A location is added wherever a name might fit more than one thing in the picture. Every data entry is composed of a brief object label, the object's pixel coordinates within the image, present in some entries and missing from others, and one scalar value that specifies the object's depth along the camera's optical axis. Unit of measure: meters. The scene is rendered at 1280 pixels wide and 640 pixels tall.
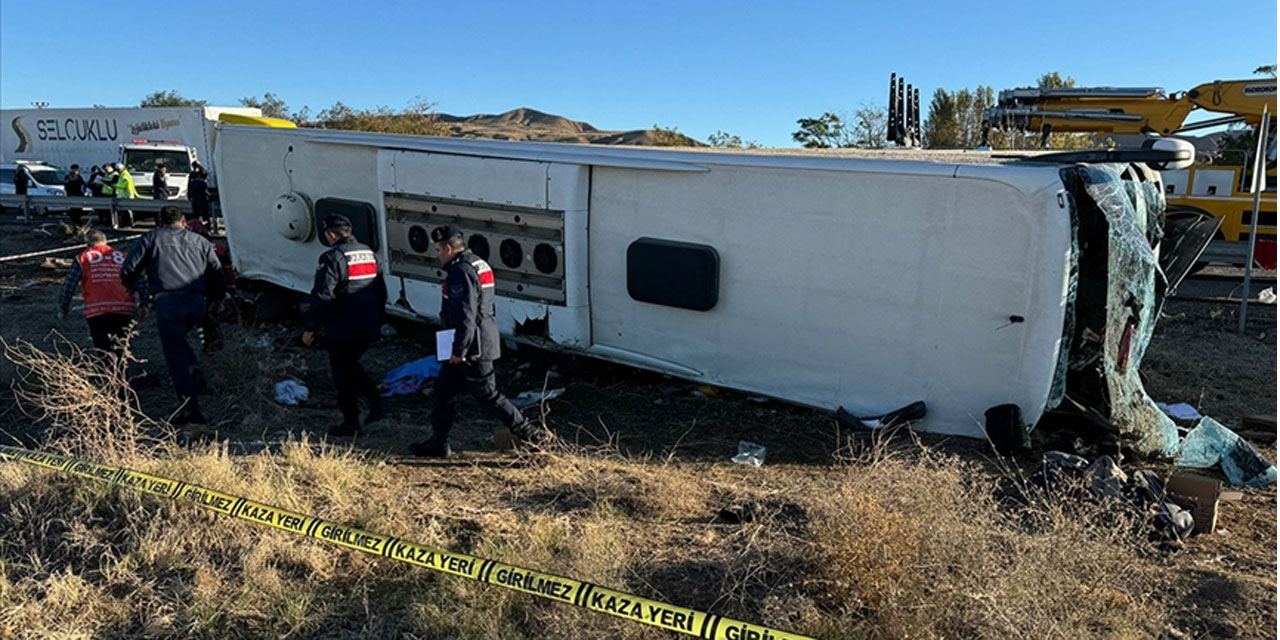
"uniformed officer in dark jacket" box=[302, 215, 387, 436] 5.85
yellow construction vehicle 14.23
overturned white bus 5.38
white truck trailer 22.27
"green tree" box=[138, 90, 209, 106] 55.34
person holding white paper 5.44
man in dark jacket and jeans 6.28
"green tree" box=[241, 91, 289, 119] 48.50
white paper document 5.46
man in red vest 6.61
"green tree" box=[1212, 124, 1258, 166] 21.91
